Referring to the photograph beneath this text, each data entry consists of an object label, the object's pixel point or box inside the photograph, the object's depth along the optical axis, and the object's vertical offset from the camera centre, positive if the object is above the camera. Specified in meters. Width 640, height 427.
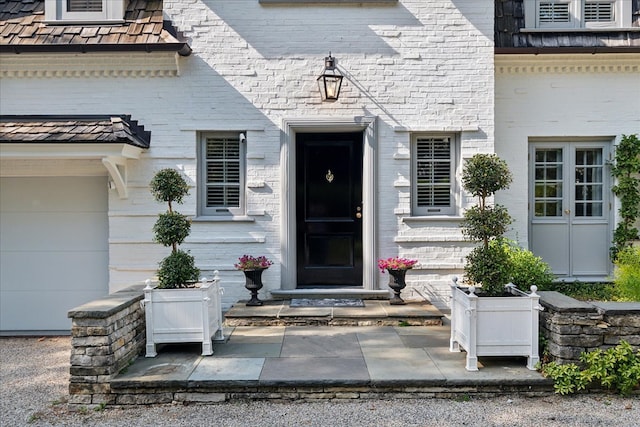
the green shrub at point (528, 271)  5.86 -0.77
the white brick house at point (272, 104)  6.51 +1.48
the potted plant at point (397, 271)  6.14 -0.80
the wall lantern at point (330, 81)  6.21 +1.72
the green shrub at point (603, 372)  4.16 -1.44
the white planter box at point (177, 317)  4.73 -1.09
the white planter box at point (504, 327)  4.38 -1.09
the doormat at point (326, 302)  6.23 -1.24
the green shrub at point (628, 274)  5.41 -0.80
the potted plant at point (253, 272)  6.18 -0.82
